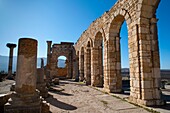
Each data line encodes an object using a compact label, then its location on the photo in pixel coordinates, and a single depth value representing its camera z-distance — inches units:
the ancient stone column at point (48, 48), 829.5
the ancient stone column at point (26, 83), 160.9
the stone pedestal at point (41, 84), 286.2
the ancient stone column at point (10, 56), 843.4
